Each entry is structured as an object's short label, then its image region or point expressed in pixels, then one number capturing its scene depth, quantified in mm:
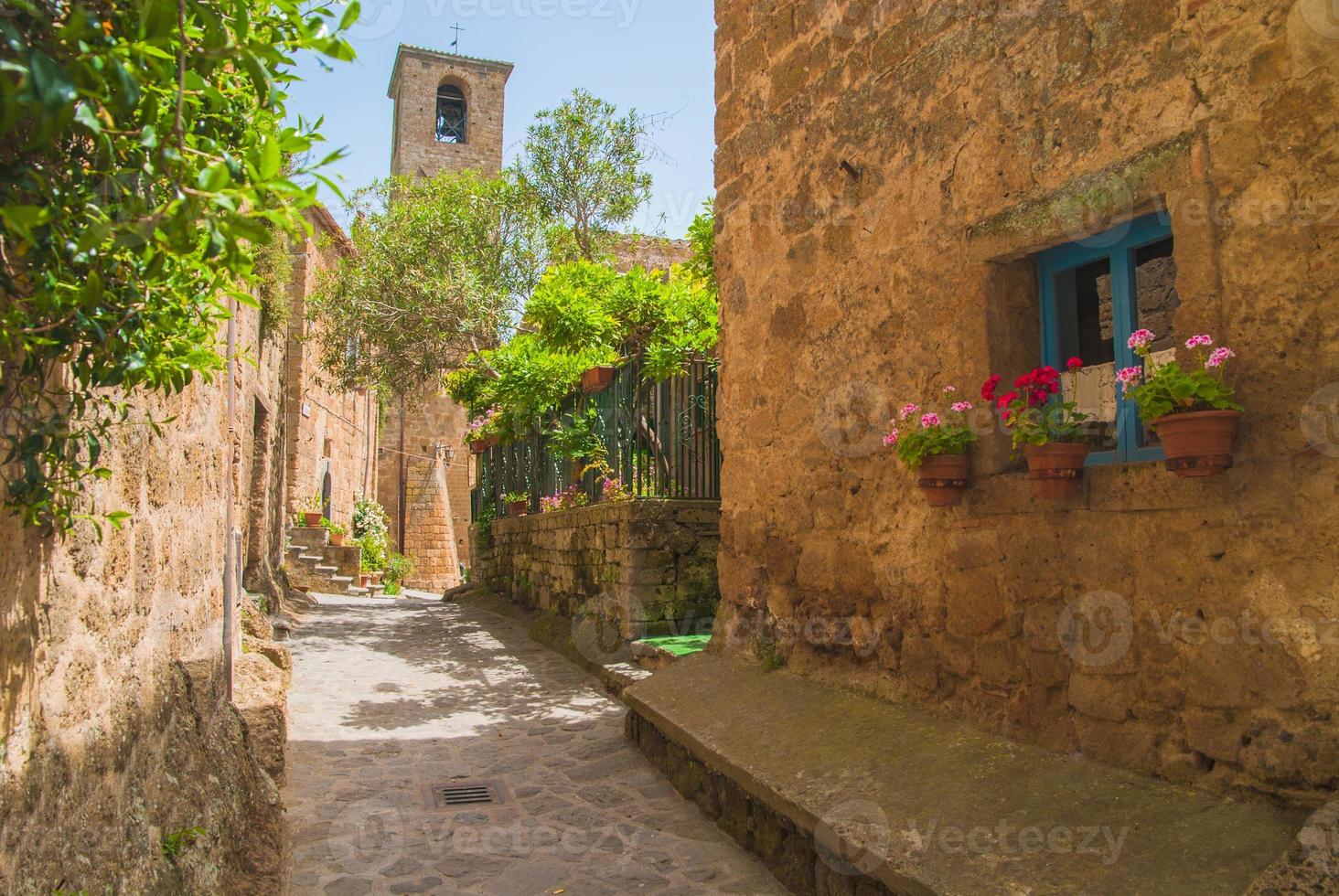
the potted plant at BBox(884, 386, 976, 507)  3506
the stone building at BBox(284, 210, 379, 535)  14664
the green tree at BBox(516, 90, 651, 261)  13812
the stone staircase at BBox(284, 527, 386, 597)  14453
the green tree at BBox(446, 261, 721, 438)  9328
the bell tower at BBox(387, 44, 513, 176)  30547
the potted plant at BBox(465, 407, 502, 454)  12102
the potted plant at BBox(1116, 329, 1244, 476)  2553
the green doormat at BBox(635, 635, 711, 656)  6355
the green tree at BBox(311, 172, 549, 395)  13625
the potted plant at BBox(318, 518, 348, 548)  15801
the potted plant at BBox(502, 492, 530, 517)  11562
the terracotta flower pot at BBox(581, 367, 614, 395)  9125
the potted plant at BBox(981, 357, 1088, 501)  3021
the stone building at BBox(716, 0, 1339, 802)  2543
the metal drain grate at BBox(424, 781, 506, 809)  4535
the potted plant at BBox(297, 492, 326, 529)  15630
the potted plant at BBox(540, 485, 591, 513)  9305
